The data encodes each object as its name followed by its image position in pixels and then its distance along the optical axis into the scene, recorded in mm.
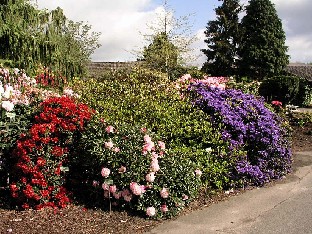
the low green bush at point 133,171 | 5824
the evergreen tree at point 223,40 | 40119
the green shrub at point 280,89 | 18359
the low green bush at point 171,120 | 7059
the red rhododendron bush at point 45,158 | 5988
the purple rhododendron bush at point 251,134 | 7586
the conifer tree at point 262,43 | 39438
